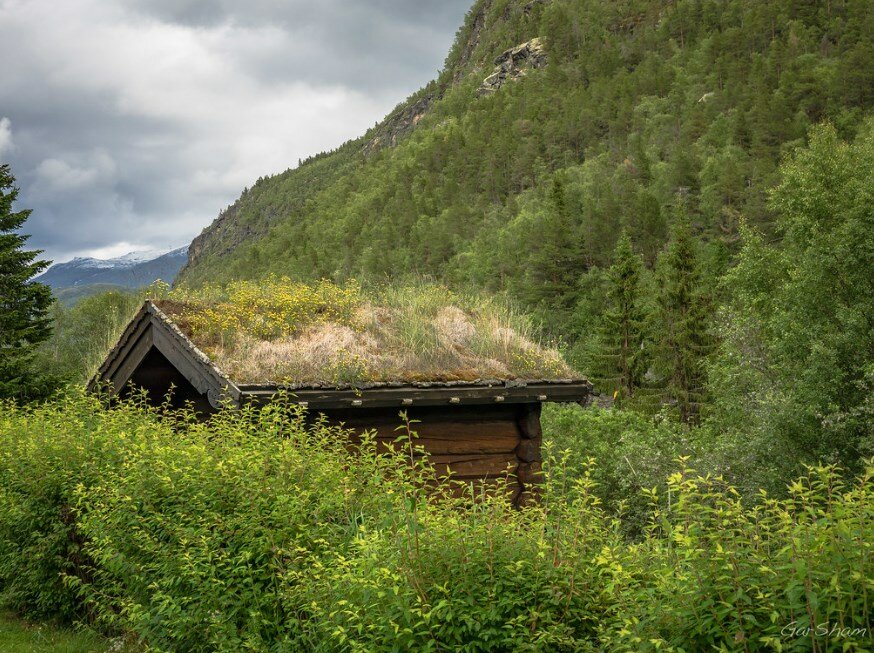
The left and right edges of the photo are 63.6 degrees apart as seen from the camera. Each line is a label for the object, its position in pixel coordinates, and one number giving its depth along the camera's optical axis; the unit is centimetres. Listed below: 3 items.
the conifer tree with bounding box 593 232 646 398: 4550
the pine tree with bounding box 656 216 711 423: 4400
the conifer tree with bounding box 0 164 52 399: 2636
